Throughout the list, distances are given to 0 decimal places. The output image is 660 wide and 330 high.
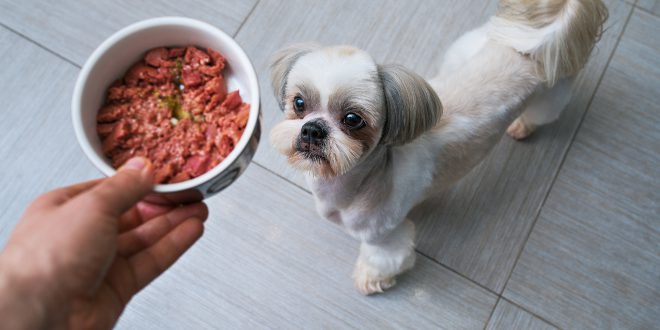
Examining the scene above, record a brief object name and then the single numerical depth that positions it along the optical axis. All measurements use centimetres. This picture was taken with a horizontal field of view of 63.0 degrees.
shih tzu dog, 85
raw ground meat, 85
